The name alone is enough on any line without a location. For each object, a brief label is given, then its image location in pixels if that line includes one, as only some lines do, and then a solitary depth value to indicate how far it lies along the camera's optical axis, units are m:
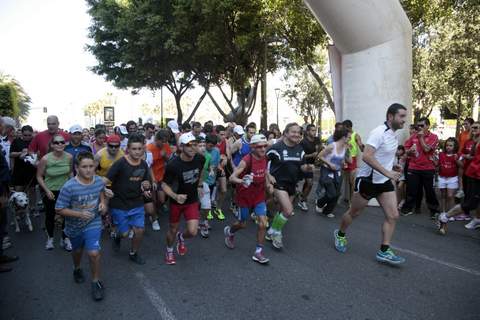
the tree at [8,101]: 30.11
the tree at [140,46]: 19.50
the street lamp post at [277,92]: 39.77
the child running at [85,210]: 4.13
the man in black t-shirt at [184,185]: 5.04
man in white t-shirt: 4.96
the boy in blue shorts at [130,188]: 4.96
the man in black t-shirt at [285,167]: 5.47
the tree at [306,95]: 40.03
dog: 6.24
